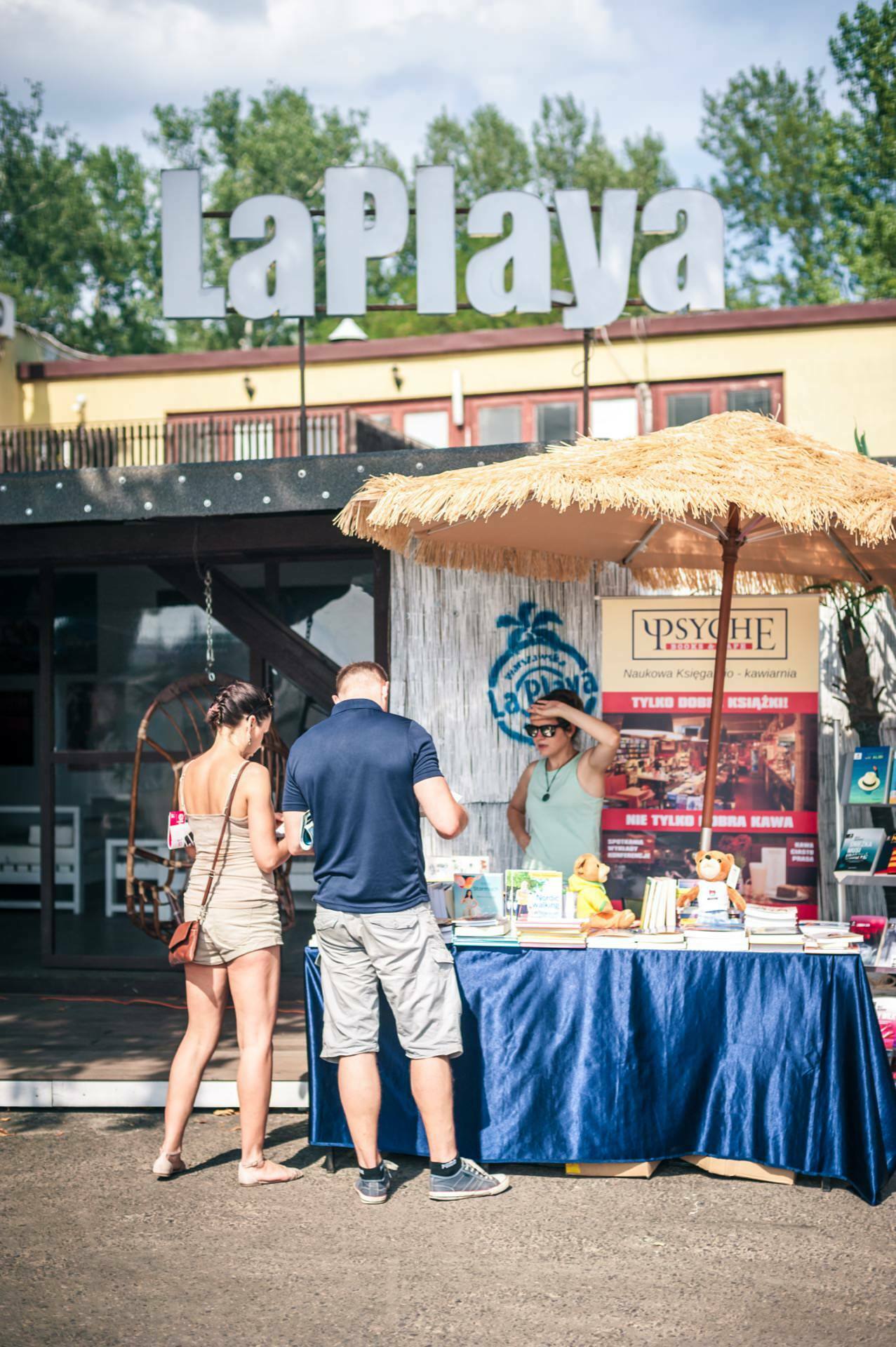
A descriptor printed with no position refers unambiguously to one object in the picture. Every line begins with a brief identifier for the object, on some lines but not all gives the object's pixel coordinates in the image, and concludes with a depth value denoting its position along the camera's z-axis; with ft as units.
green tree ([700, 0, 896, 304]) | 83.97
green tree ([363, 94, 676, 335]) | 120.26
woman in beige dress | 14.69
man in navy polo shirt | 14.11
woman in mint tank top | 18.65
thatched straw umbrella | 15.49
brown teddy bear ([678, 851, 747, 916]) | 15.55
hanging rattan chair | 22.15
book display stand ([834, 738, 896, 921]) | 18.20
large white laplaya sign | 31.53
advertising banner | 20.40
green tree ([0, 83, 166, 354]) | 119.75
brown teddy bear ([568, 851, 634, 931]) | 15.47
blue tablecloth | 14.47
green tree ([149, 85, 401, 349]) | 119.34
